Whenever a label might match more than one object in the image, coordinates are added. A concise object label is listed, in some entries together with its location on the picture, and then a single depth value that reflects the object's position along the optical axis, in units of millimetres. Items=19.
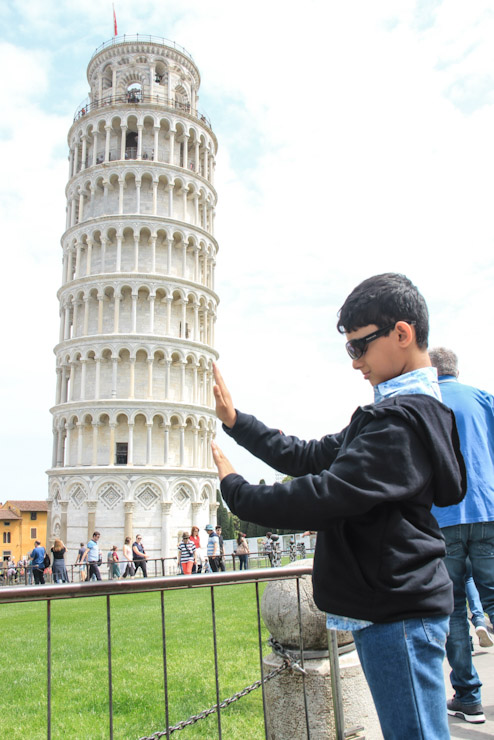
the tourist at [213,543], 25328
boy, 1987
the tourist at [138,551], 26797
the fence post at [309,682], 4090
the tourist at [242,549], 23630
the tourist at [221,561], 22289
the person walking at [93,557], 24034
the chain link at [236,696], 3317
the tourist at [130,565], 26141
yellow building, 76062
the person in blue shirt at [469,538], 3990
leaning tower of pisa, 39344
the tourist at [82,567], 29406
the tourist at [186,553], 21203
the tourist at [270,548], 23148
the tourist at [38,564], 23102
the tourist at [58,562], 21281
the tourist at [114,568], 27209
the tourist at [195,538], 23612
